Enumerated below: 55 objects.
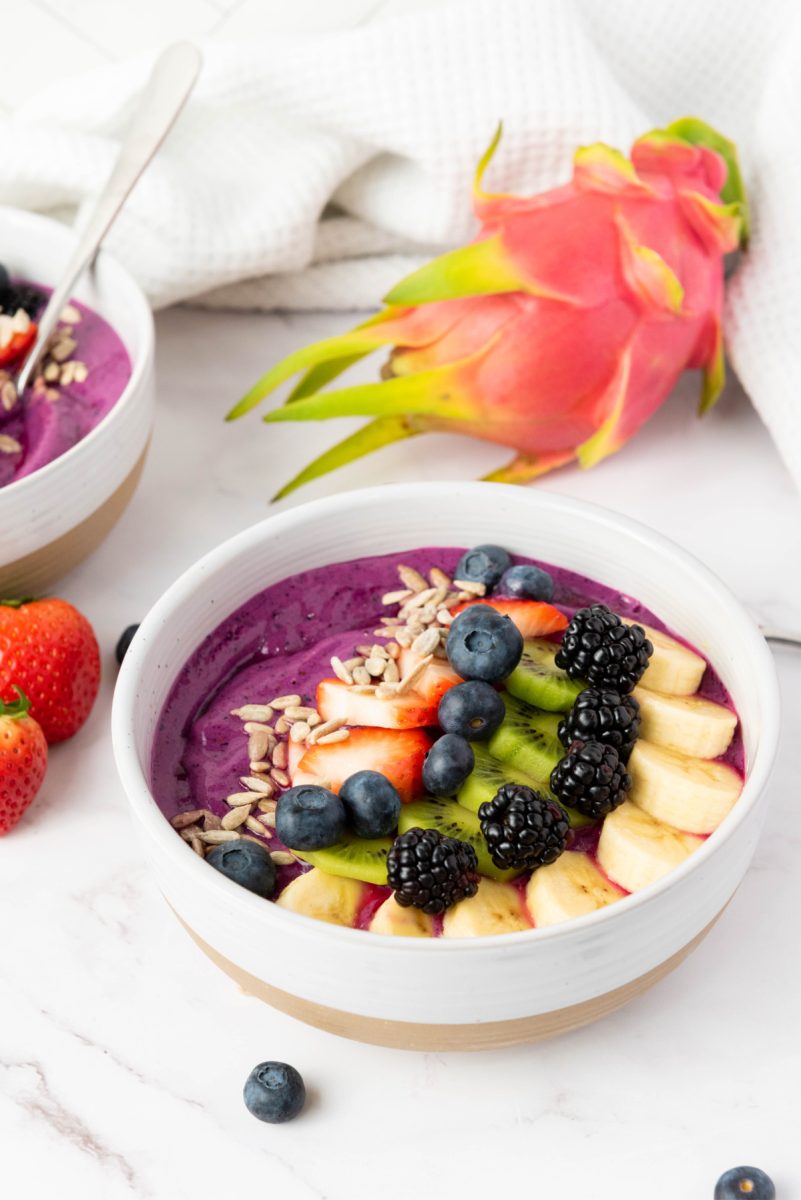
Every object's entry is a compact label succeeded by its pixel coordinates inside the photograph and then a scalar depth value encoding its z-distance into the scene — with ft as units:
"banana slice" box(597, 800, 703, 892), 2.10
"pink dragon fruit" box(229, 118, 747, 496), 2.54
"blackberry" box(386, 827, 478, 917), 2.05
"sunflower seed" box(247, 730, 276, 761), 2.21
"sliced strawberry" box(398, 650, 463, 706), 2.22
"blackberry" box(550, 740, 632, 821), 2.11
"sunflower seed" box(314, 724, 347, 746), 2.19
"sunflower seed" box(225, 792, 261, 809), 2.18
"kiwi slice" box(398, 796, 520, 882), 2.11
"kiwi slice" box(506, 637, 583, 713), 2.21
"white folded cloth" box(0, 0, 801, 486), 2.65
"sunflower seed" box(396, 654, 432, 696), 2.22
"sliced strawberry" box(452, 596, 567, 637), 2.27
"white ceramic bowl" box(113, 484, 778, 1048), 2.01
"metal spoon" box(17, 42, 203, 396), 2.59
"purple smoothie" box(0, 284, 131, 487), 2.49
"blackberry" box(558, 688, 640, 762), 2.14
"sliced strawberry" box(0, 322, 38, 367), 2.57
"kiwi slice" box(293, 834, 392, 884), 2.11
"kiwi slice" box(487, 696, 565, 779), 2.17
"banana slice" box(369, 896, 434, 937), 2.08
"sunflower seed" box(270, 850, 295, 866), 2.14
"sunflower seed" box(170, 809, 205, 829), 2.17
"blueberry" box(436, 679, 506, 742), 2.17
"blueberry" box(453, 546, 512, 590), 2.32
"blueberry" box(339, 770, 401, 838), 2.12
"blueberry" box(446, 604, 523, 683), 2.19
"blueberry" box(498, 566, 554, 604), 2.30
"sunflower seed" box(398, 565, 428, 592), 2.35
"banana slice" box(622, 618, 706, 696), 2.24
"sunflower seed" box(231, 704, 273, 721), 2.24
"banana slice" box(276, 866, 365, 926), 2.10
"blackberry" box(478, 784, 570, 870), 2.06
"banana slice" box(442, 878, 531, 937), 2.07
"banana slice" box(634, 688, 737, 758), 2.19
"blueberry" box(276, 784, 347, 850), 2.10
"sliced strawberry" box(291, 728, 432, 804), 2.16
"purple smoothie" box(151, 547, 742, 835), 2.22
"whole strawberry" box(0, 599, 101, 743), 2.35
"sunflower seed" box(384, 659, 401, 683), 2.24
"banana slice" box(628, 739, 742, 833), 2.14
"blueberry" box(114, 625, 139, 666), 2.46
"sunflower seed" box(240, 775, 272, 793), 2.19
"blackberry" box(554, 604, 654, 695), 2.18
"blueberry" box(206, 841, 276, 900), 2.11
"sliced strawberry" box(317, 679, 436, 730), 2.20
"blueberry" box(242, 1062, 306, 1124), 2.12
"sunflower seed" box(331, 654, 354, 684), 2.25
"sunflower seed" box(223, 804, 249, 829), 2.17
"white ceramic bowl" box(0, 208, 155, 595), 2.40
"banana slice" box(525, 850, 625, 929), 2.08
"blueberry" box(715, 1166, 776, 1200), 2.06
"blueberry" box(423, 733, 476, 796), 2.13
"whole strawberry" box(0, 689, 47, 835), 2.28
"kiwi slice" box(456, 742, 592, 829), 2.14
